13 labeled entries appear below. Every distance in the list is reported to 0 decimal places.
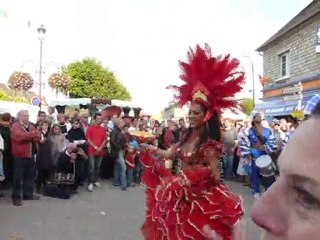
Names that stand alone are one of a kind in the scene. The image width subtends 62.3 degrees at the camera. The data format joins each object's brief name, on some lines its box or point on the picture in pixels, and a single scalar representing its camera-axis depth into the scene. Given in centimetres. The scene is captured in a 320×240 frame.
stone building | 1156
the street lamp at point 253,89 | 1497
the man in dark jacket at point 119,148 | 612
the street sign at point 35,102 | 990
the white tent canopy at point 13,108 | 614
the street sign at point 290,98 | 986
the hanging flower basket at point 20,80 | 1468
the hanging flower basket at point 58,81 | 1613
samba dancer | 173
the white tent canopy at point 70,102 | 1176
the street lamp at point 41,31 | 1263
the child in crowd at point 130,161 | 633
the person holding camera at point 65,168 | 532
